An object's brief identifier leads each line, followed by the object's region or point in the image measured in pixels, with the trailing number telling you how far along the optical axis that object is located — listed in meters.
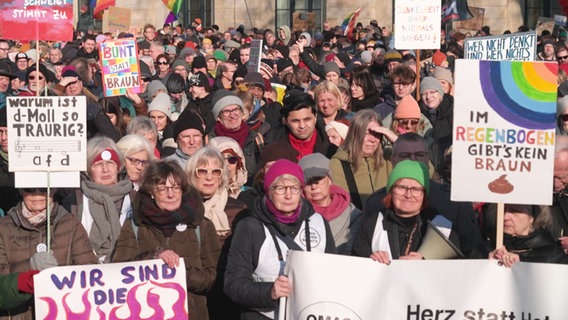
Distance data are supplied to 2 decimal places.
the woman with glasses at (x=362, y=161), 8.22
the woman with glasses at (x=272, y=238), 6.60
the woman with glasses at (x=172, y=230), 6.87
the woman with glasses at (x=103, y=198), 7.46
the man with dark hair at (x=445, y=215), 6.66
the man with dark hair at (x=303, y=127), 9.30
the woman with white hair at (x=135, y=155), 8.40
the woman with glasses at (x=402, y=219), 6.53
